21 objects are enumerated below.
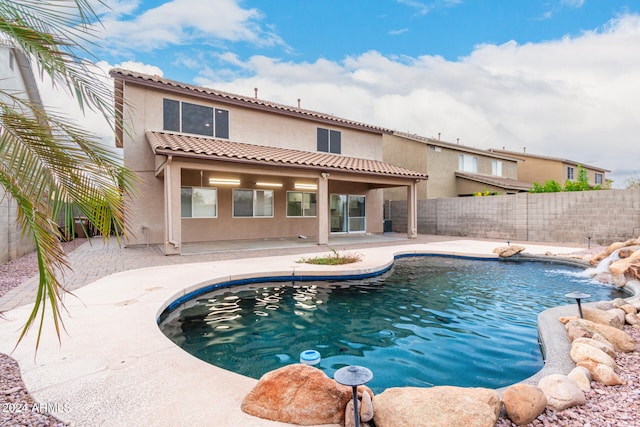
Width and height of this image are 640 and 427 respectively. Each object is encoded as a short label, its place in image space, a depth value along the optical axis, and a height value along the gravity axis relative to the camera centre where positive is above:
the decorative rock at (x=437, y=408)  2.24 -1.38
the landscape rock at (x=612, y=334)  3.59 -1.36
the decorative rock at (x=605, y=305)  5.00 -1.41
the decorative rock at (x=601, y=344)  3.32 -1.35
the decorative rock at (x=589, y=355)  3.06 -1.36
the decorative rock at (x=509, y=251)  10.42 -1.16
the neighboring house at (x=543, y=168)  25.97 +3.91
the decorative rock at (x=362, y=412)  2.23 -1.38
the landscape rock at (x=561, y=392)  2.49 -1.40
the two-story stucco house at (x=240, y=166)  10.73 +1.77
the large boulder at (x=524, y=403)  2.35 -1.39
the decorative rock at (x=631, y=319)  4.42 -1.43
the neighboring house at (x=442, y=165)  19.38 +3.17
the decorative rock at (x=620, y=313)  4.33 -1.37
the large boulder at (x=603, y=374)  2.82 -1.41
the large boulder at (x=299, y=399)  2.29 -1.34
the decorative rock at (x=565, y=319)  4.30 -1.39
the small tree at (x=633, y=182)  19.37 +2.07
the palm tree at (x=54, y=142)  2.00 +0.55
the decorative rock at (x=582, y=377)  2.75 -1.42
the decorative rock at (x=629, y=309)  4.71 -1.39
